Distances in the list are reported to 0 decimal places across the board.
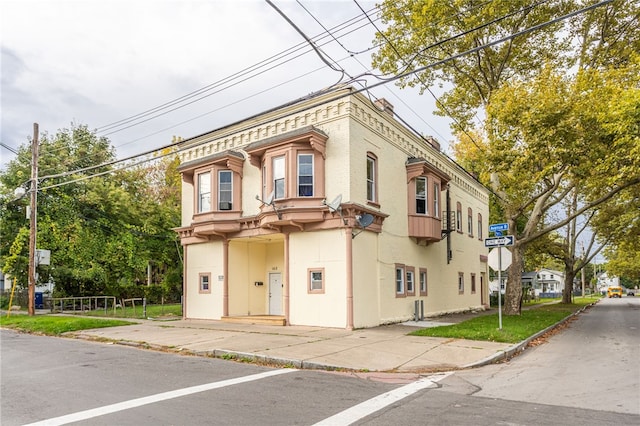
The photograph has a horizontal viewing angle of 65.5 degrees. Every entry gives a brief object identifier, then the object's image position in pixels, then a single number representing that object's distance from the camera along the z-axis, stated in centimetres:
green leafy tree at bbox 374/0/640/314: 1714
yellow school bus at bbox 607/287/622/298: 9270
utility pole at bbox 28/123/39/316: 2284
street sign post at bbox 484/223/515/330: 1466
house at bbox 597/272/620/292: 15938
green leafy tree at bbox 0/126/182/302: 2820
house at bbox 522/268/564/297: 9862
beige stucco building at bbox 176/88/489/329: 1727
